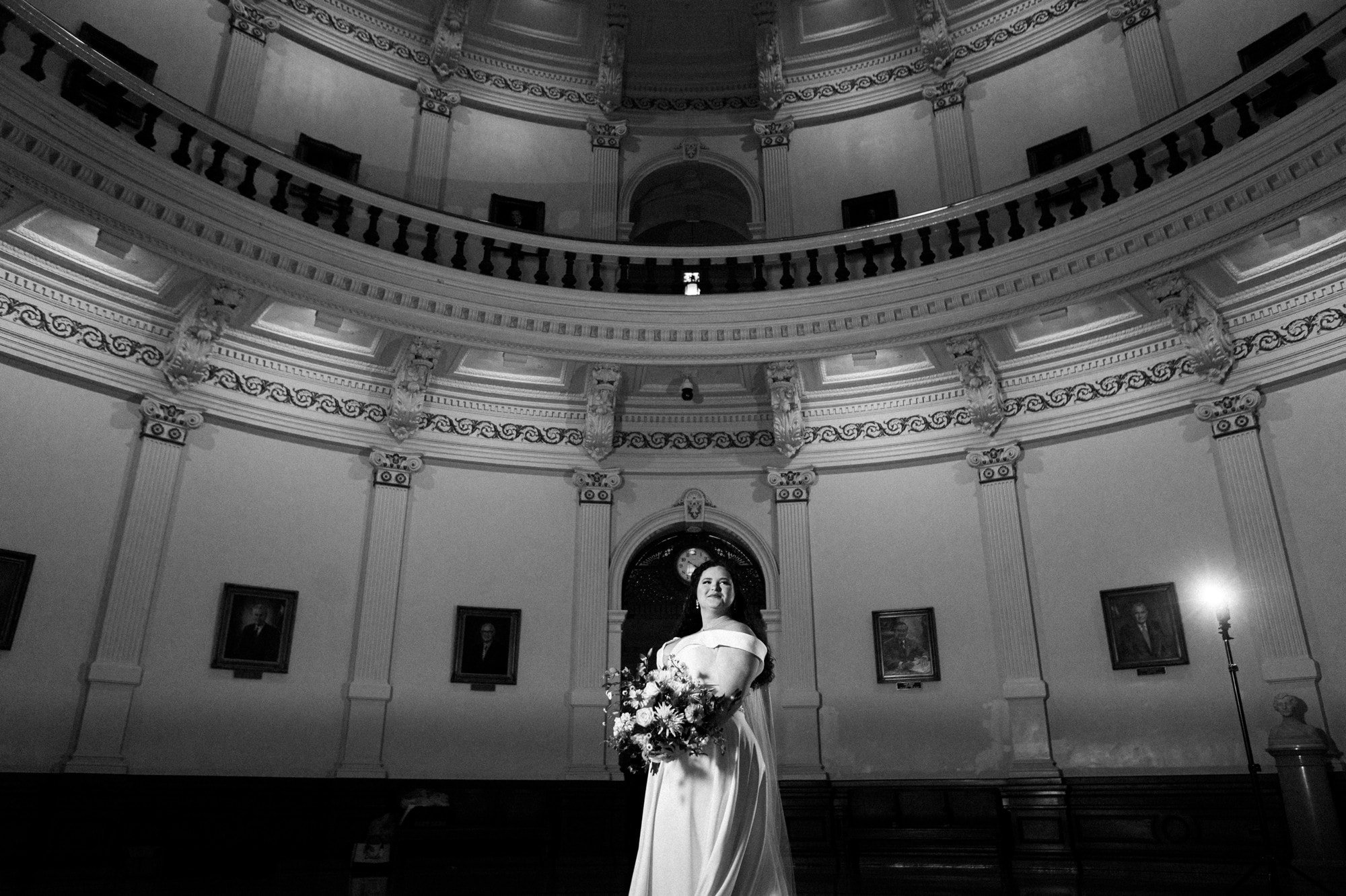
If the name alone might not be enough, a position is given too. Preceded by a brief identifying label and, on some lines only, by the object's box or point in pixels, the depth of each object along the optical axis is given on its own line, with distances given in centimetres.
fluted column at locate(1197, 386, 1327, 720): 962
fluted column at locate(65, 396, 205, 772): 971
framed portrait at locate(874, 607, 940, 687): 1185
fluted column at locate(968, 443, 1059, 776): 1101
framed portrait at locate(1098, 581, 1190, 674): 1056
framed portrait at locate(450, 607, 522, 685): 1192
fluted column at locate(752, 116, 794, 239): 1448
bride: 416
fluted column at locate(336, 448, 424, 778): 1117
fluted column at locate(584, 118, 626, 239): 1468
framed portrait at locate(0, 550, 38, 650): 943
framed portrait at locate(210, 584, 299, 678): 1085
